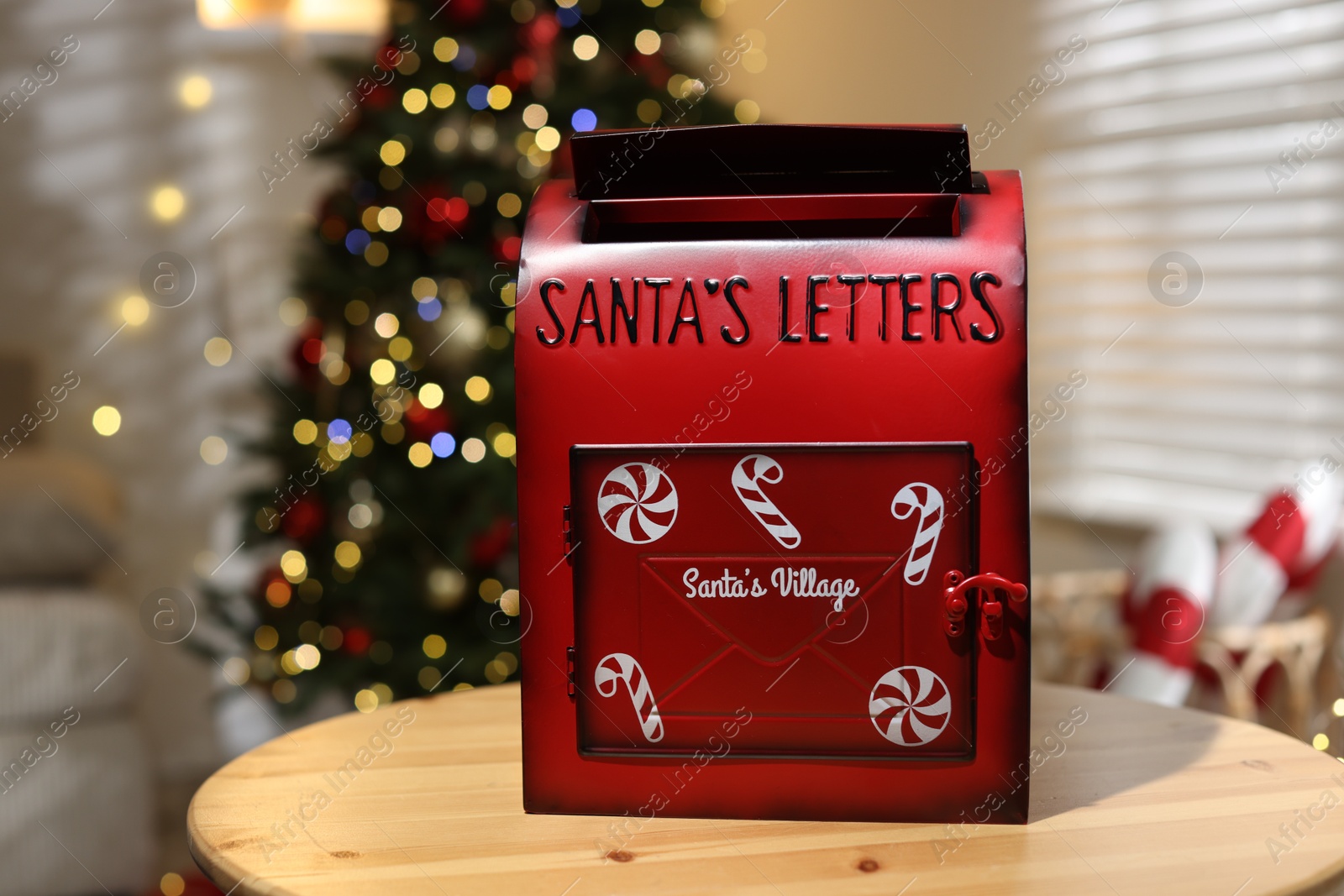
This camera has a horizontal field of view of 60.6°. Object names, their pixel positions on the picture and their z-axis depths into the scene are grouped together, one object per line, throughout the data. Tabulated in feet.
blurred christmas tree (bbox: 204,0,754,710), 6.91
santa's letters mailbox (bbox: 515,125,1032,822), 2.54
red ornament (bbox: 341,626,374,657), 7.08
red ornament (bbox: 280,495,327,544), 7.21
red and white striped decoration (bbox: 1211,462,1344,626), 5.63
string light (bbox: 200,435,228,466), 9.57
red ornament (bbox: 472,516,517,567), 6.84
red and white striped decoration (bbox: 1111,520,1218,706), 5.69
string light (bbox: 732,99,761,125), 7.25
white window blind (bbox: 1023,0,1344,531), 6.09
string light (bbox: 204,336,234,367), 9.48
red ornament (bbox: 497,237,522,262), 6.78
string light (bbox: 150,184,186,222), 9.30
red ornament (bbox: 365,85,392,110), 7.03
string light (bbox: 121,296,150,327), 9.31
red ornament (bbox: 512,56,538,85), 6.97
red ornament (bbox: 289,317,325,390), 7.29
